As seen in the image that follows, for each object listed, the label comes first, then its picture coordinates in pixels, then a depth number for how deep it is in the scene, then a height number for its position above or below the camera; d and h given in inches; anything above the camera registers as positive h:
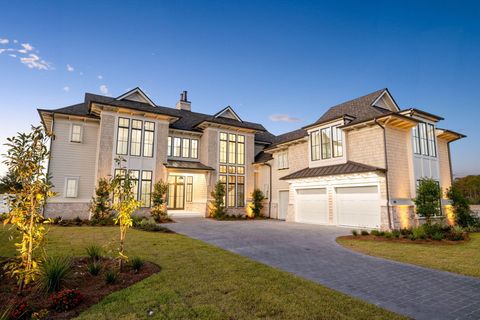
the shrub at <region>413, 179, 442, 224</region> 445.4 -10.0
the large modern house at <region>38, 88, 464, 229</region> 525.7 +92.8
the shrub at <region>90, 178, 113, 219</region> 594.9 -28.4
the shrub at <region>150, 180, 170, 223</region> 647.8 -27.5
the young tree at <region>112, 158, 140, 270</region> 217.0 -9.4
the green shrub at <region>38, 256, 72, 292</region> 161.3 -56.6
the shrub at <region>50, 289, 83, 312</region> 139.3 -63.0
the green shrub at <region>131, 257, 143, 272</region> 208.2 -61.4
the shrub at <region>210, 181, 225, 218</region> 741.3 -27.5
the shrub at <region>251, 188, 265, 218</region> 823.1 -35.6
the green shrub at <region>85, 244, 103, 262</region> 234.7 -59.5
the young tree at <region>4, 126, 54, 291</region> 161.5 +2.0
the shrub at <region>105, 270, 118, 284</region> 178.7 -62.8
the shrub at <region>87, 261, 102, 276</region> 197.5 -62.6
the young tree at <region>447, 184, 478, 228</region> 548.1 -34.5
